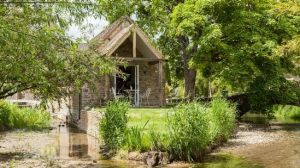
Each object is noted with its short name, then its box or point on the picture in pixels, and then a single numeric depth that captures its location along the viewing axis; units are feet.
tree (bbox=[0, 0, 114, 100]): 21.04
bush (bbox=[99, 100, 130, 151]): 44.28
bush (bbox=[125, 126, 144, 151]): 41.90
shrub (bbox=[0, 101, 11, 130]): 69.00
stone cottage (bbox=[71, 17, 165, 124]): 78.48
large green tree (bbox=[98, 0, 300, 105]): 67.72
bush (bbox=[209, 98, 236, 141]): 48.62
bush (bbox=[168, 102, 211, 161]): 39.50
